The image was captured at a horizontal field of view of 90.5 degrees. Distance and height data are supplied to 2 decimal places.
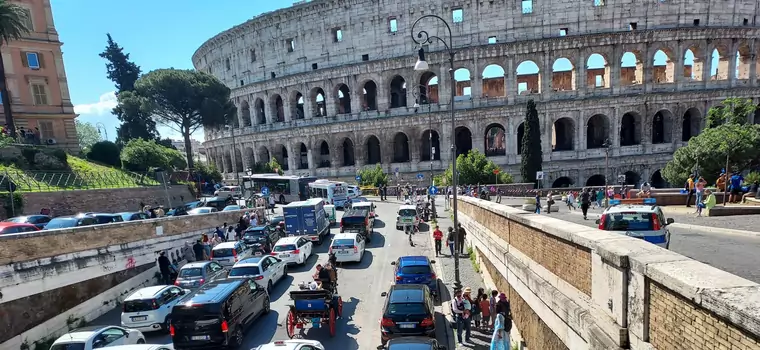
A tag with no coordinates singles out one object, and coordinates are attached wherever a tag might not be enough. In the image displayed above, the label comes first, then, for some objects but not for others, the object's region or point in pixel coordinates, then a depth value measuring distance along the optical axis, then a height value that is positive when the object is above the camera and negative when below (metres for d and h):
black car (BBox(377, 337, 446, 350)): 7.61 -4.03
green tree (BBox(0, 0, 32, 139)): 26.70 +11.10
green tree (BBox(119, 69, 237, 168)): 43.47 +7.84
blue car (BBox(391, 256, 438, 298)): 12.51 -4.24
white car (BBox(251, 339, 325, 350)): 7.45 -3.76
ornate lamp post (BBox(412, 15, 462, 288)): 12.22 -0.36
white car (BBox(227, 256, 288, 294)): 13.45 -4.02
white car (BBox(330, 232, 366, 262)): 16.84 -4.30
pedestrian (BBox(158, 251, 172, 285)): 15.92 -4.23
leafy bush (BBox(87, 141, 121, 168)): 33.25 +1.58
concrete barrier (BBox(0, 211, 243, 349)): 10.88 -3.46
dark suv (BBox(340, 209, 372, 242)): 20.62 -3.98
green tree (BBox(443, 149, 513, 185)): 32.75 -2.66
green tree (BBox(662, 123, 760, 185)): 21.34 -1.76
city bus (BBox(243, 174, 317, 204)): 36.16 -2.87
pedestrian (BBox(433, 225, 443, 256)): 17.58 -4.54
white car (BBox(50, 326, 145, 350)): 8.16 -3.71
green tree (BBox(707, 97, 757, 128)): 27.83 +0.59
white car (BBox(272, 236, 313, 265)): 16.88 -4.25
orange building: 31.39 +8.18
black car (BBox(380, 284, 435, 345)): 9.36 -4.28
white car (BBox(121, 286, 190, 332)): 10.80 -4.14
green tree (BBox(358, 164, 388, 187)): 39.88 -2.94
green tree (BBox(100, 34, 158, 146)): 45.78 +7.95
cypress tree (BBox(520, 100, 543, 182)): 34.62 -0.86
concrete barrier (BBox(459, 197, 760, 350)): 3.24 -2.00
